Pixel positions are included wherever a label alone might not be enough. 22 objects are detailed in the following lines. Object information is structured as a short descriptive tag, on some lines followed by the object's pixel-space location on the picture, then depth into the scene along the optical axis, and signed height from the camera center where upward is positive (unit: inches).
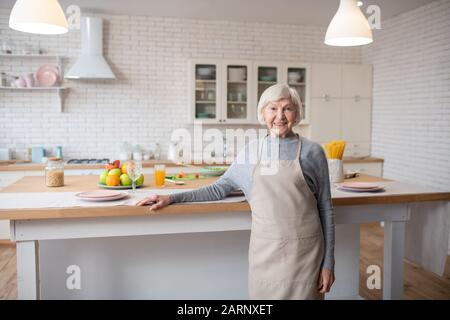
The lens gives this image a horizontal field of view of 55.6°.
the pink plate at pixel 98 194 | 96.1 -16.8
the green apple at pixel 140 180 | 115.5 -15.9
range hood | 212.2 +33.9
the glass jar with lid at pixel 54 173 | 115.0 -14.1
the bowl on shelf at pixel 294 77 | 235.9 +25.1
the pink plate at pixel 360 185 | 110.3 -16.3
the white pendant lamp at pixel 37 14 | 103.3 +26.1
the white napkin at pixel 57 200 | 91.9 -17.9
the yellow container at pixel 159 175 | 118.5 -14.8
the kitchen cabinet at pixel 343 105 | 238.1 +10.0
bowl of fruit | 112.1 -15.3
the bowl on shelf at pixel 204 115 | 229.1 +3.7
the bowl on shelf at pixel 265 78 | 233.3 +24.1
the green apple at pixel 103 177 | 114.3 -15.0
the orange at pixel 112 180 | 112.0 -15.4
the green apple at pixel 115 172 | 112.4 -13.4
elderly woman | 81.2 -17.2
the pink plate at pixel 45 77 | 219.0 +22.5
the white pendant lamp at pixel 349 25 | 115.8 +26.8
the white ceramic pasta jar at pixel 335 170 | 121.9 -13.5
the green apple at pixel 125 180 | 112.8 -15.4
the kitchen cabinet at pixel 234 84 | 226.7 +20.2
